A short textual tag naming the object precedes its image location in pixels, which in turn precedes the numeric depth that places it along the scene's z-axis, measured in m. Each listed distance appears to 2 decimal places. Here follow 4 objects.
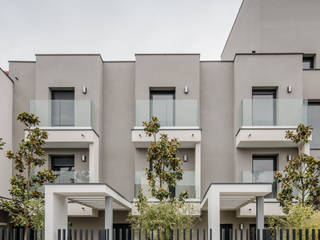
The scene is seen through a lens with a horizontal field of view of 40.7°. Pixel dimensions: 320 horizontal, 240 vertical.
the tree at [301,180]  15.02
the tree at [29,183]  14.42
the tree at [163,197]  14.12
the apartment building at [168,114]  18.58
